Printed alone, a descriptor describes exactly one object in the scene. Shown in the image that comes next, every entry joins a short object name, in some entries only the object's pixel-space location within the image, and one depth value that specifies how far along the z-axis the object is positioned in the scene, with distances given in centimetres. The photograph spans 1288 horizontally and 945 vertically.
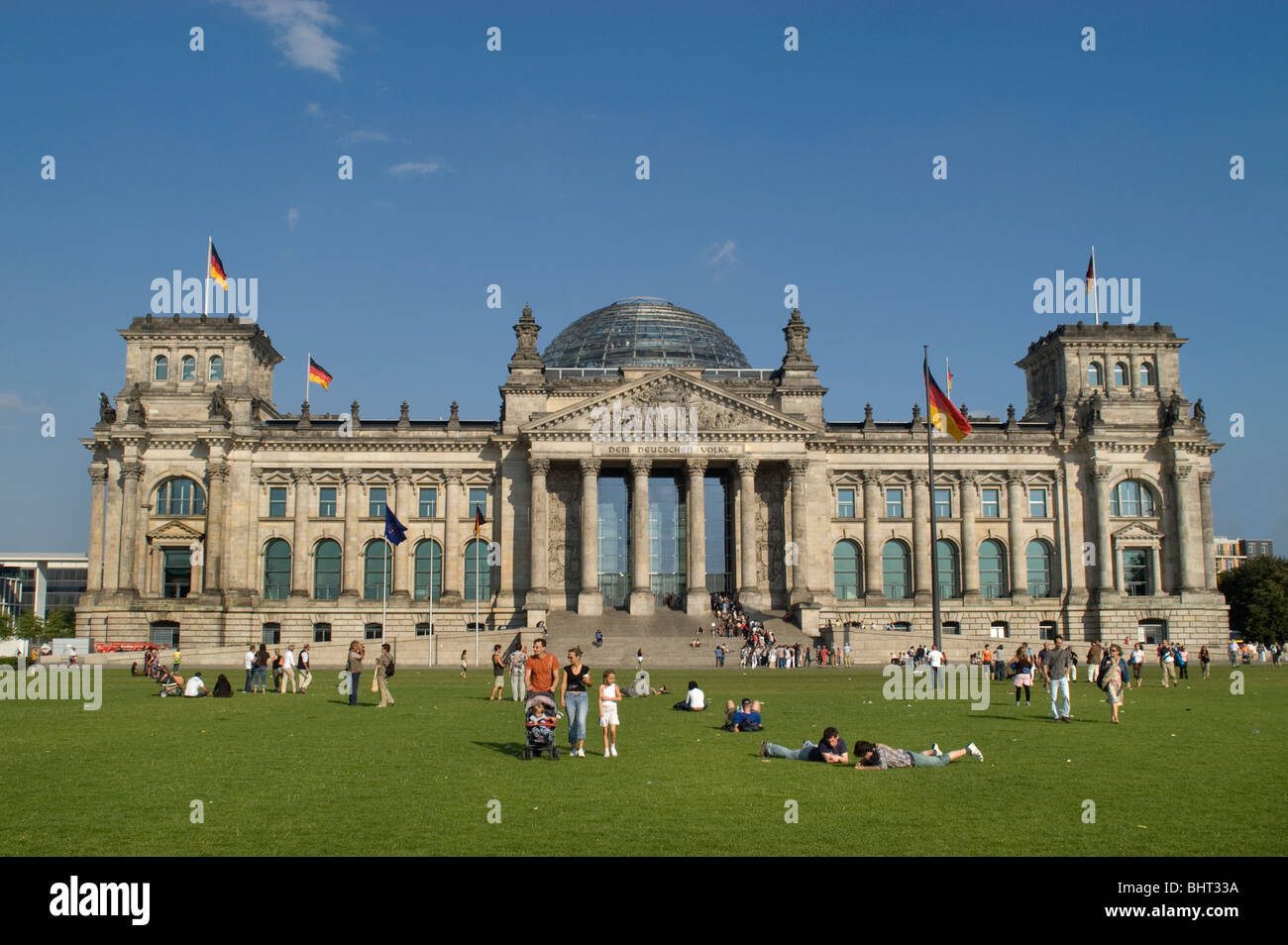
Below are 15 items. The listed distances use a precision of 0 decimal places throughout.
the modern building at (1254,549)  16500
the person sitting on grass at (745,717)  2653
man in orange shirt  2155
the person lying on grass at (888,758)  2006
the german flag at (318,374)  8219
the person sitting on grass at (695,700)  3284
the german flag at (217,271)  7950
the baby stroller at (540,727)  2106
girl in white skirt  2181
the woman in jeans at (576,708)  2183
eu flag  6412
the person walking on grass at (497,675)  3853
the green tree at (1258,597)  9331
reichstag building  8075
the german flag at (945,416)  4875
